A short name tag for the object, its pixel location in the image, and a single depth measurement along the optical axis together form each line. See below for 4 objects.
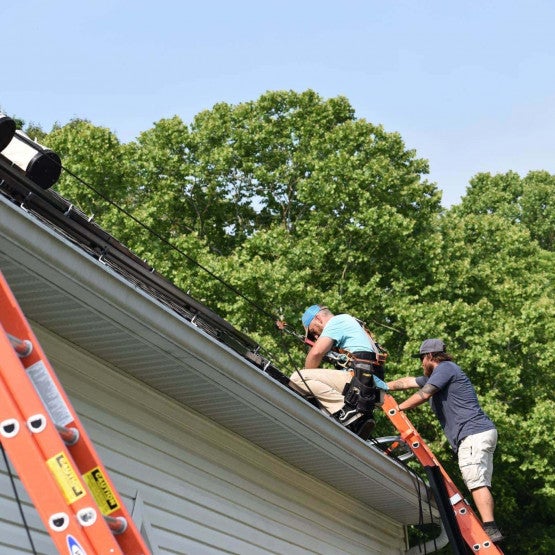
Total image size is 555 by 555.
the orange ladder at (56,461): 6.24
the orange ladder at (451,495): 15.92
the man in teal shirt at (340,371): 16.23
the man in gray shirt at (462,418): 16.53
